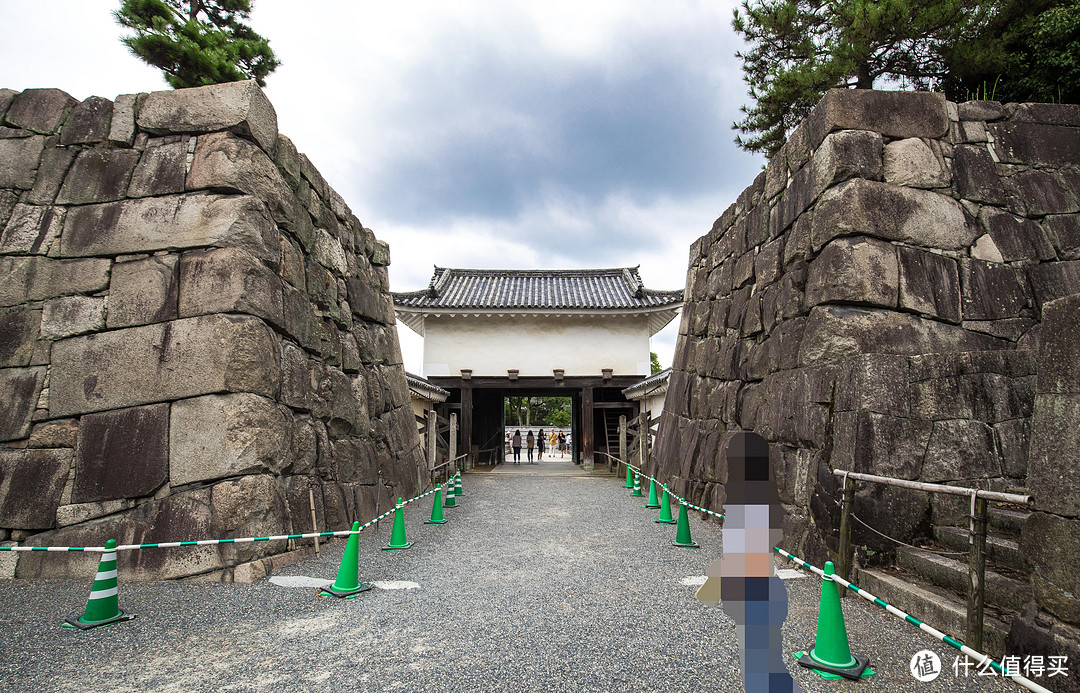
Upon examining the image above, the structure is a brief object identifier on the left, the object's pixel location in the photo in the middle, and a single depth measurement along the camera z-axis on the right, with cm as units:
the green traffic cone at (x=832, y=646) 272
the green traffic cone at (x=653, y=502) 869
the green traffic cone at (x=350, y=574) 414
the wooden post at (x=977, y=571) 270
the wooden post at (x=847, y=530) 388
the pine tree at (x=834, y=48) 762
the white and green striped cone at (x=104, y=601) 336
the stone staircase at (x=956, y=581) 291
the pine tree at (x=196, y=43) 784
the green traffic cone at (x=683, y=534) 582
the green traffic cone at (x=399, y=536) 575
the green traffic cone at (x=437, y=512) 736
